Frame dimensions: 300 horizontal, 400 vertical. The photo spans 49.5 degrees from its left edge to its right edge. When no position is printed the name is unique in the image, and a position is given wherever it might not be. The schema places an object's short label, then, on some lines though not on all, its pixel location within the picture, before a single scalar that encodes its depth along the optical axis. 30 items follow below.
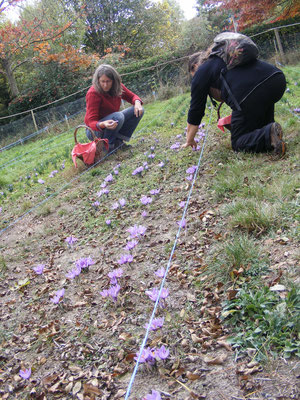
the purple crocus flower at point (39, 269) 2.38
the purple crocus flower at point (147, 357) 1.39
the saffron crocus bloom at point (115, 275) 2.01
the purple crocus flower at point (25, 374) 1.53
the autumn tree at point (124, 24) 21.50
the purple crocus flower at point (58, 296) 1.97
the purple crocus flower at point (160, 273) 1.88
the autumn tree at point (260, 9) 11.79
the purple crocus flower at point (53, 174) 5.27
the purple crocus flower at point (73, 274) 2.19
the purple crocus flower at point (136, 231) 2.47
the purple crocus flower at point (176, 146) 4.28
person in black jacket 3.01
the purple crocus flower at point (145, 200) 3.03
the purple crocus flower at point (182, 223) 2.37
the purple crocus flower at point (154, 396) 1.15
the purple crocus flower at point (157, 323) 1.56
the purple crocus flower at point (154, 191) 3.21
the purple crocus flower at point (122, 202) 3.18
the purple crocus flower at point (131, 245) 2.29
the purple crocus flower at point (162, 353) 1.38
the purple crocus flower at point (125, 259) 2.18
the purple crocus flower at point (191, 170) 3.33
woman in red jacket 4.75
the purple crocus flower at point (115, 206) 3.20
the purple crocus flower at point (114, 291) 1.88
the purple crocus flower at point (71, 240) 2.77
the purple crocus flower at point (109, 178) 3.97
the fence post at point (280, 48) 11.58
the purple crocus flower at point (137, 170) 3.93
